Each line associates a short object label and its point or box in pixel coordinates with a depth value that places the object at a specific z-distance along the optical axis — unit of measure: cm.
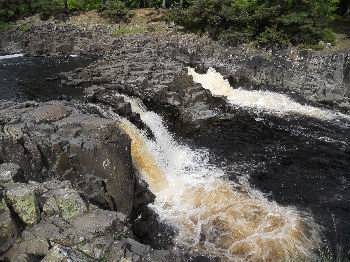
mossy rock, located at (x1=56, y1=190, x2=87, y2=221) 1146
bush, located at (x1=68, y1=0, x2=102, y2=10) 5034
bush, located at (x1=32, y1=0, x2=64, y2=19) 4772
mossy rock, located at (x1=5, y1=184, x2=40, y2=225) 1065
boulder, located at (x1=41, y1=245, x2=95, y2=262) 926
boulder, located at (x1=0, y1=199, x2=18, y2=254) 976
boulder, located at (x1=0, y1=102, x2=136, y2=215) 1475
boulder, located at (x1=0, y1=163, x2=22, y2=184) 1188
